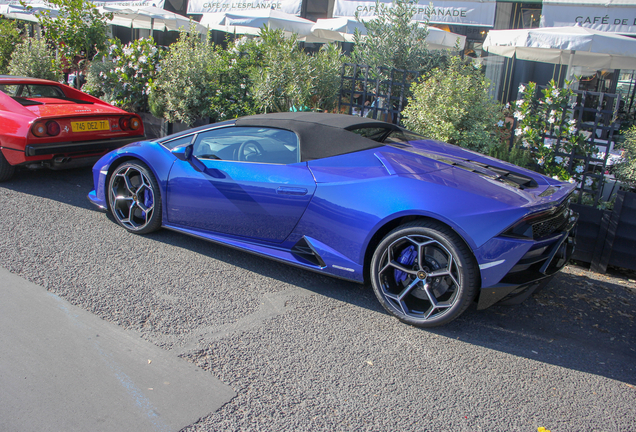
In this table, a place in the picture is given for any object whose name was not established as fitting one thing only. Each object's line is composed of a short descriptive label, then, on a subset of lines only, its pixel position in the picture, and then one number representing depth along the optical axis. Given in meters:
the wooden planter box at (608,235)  4.35
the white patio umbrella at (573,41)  8.15
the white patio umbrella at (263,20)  11.69
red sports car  5.60
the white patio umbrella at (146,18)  12.54
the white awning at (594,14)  10.76
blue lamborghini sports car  3.04
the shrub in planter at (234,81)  7.81
